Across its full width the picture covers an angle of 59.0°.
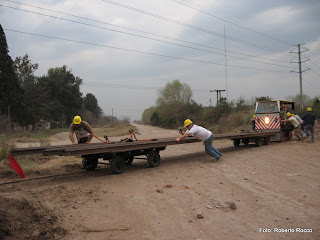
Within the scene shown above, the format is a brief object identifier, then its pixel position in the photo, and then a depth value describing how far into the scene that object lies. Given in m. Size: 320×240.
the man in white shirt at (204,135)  9.29
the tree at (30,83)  49.44
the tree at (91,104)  82.44
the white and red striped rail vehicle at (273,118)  15.63
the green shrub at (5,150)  8.70
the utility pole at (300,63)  35.27
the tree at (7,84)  30.61
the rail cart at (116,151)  6.32
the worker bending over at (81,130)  8.27
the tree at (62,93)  55.67
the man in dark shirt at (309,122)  14.27
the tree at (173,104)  42.12
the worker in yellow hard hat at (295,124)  15.26
